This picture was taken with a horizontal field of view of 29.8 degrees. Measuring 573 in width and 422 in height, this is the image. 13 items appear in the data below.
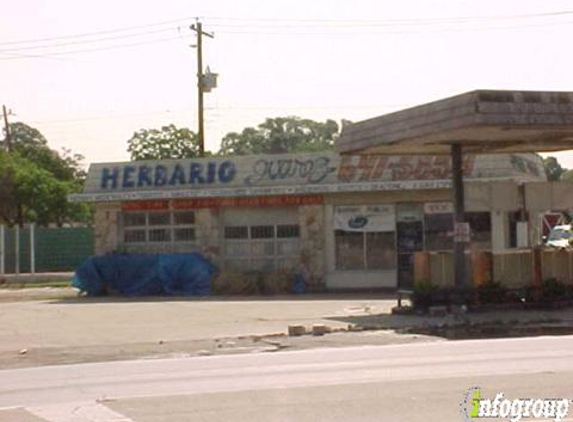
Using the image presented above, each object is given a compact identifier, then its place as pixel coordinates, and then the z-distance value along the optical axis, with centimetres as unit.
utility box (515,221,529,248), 3101
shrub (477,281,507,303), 2456
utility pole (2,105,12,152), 7188
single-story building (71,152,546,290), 3372
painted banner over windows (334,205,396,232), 3447
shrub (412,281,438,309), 2428
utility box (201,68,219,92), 4844
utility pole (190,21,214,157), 4791
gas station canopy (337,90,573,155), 2144
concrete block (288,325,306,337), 2078
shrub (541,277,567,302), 2481
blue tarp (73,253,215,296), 3528
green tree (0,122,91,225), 5888
